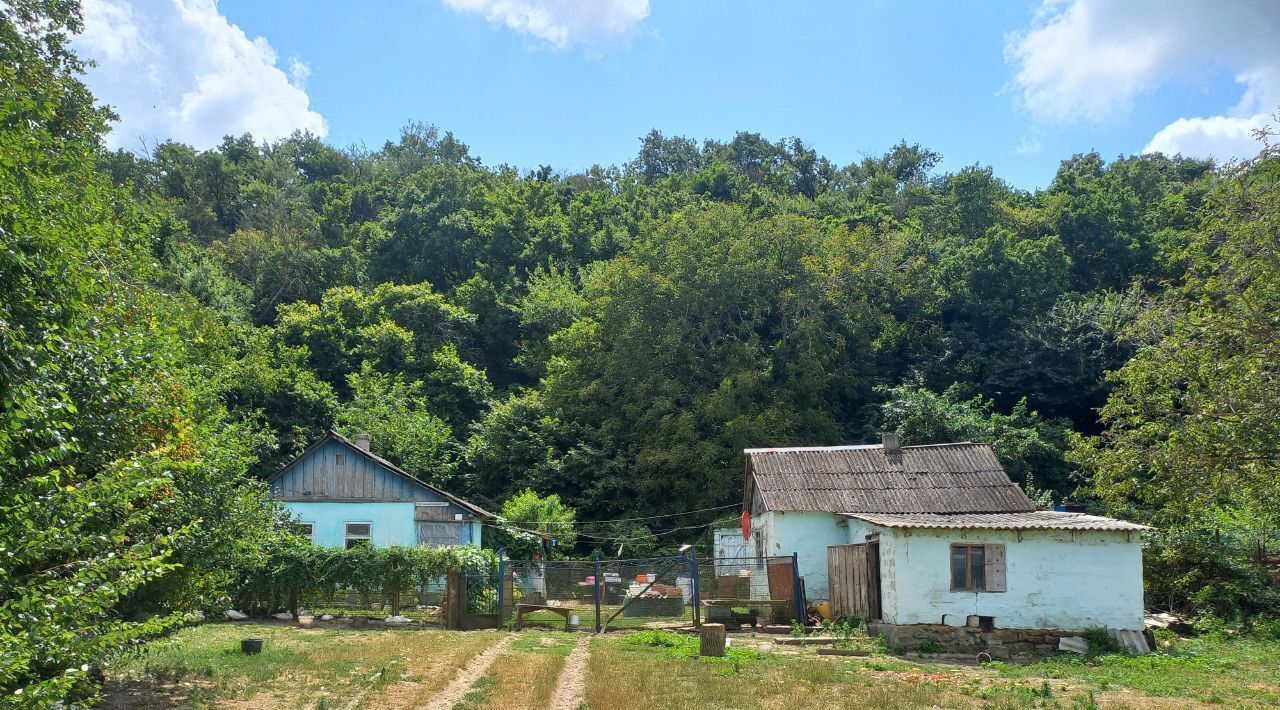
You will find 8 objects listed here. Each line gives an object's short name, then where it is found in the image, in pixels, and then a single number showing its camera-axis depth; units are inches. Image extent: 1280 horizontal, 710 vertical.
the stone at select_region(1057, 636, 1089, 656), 766.5
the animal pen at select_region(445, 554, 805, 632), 904.9
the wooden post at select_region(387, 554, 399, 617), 975.6
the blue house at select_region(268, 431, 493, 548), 1259.2
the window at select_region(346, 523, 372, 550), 1264.8
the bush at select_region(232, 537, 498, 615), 964.6
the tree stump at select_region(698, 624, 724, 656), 692.1
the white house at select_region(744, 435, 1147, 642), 793.6
